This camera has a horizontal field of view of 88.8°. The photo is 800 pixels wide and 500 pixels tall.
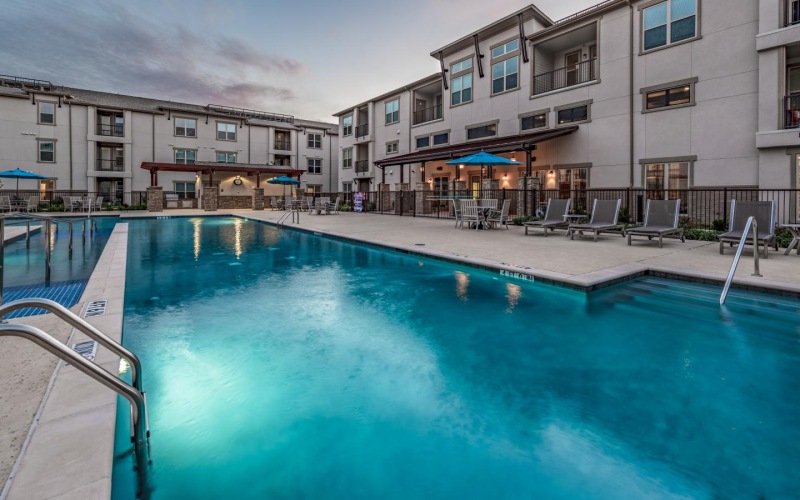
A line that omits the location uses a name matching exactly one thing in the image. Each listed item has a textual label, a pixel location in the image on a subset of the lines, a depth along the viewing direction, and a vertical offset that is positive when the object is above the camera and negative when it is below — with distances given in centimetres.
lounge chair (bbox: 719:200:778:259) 852 +51
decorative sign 2728 +255
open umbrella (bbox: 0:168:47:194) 2373 +379
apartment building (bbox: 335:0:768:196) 1346 +613
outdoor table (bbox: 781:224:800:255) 834 +4
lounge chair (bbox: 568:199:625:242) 1110 +67
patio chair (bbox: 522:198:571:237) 1273 +95
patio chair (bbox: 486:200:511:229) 1449 +90
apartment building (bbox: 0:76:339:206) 2909 +775
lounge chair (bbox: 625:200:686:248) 1005 +59
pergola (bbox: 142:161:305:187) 2919 +542
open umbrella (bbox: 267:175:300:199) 3012 +443
